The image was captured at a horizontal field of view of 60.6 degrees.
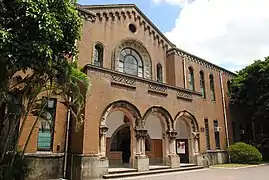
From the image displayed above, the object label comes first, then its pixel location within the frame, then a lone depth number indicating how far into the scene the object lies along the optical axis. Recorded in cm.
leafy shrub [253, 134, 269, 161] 2231
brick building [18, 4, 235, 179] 1212
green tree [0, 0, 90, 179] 695
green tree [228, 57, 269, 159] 2134
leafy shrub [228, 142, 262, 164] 1878
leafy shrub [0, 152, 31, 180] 852
